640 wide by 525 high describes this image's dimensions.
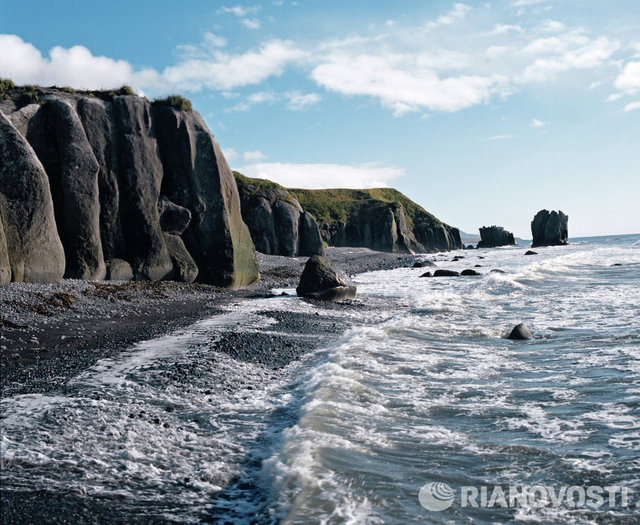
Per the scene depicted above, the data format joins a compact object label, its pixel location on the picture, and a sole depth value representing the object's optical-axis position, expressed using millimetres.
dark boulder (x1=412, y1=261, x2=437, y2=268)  43178
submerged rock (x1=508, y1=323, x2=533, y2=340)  13327
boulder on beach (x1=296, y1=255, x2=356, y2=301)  19938
